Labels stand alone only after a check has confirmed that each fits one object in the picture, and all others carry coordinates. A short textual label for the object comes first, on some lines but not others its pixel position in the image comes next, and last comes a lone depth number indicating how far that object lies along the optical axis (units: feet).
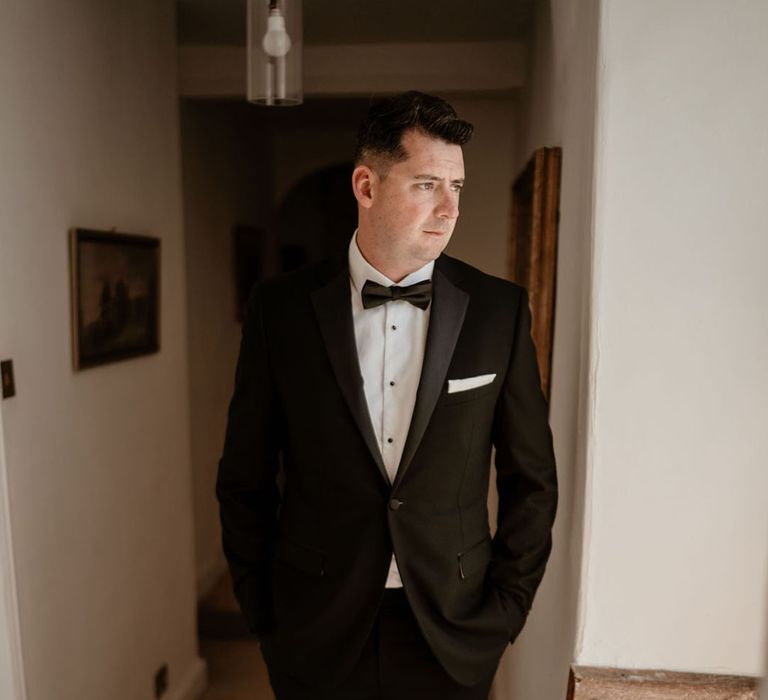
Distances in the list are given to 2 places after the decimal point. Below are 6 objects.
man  4.79
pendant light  5.29
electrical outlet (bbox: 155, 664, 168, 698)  9.51
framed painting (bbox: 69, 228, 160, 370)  7.42
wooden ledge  4.91
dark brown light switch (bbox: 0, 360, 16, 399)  6.09
